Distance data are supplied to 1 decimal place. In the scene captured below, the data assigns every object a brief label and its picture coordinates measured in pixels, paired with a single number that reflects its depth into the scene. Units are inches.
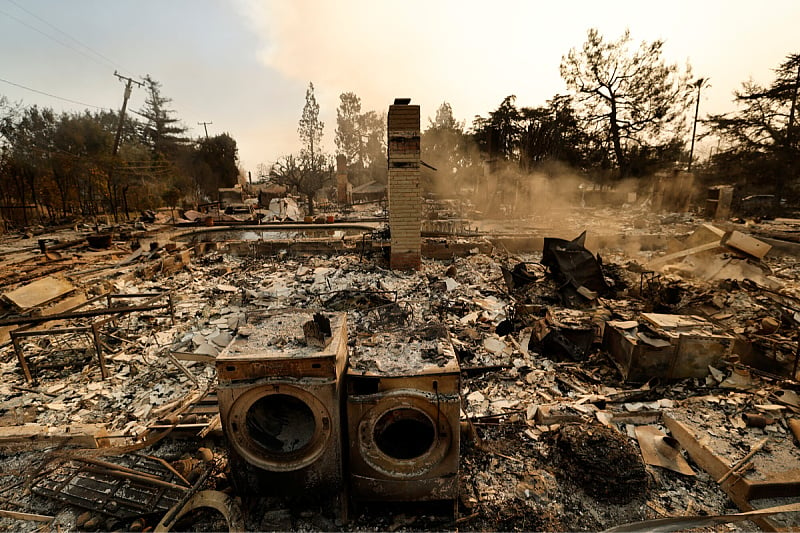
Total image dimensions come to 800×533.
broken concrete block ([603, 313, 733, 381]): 161.3
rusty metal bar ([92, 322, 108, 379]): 169.8
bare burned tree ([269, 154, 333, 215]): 856.9
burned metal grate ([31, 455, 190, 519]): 103.0
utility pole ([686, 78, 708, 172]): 989.9
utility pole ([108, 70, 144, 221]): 780.6
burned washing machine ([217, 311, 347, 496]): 89.0
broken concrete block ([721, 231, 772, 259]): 294.5
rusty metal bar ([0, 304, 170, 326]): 172.9
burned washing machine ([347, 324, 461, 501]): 92.1
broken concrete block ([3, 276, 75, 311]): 230.4
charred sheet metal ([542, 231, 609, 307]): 258.5
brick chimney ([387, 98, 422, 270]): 273.0
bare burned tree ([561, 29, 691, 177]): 986.1
